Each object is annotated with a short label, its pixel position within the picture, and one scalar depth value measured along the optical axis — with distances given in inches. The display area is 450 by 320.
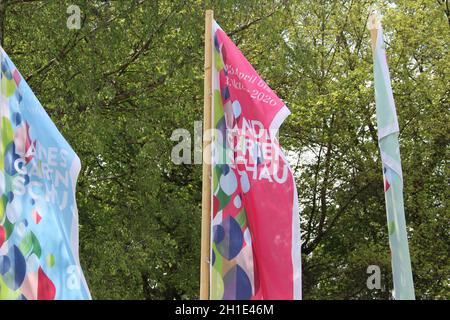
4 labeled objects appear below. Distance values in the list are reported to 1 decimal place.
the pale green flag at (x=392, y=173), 620.3
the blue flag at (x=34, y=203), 553.4
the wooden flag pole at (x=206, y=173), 602.2
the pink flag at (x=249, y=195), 593.7
